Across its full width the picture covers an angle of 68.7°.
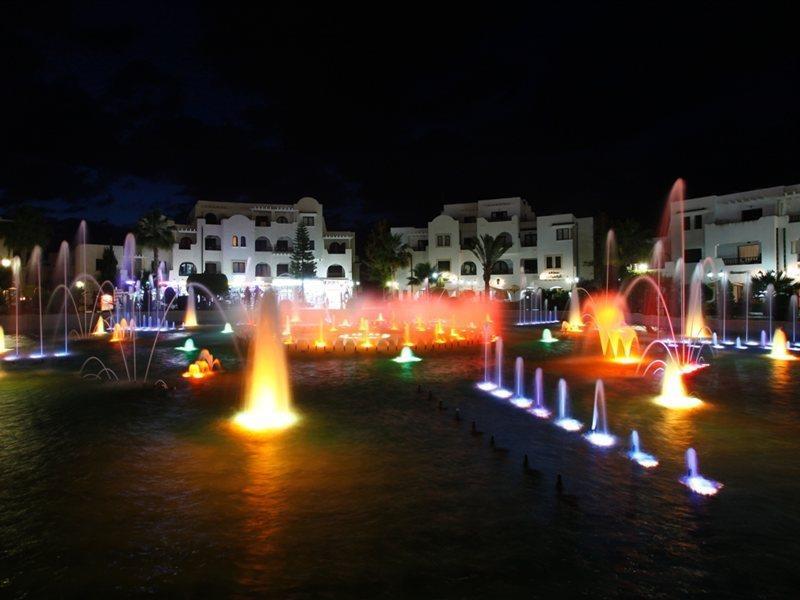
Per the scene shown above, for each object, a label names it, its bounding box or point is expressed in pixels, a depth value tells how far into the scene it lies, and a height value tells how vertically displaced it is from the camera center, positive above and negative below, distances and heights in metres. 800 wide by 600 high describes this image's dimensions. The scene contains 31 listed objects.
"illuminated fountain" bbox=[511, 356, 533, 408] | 12.62 -2.07
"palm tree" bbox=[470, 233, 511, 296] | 59.19 +5.42
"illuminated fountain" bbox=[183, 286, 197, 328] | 39.34 -0.74
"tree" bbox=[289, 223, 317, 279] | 60.97 +4.92
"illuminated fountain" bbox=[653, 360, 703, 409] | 12.61 -2.00
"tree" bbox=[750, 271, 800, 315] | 30.91 +0.79
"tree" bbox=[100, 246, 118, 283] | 58.72 +4.11
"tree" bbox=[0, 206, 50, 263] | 55.56 +7.45
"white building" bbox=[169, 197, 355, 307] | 60.62 +6.42
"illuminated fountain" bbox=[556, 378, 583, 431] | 10.55 -2.19
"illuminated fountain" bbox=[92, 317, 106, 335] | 33.03 -1.08
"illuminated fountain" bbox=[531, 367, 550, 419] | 11.66 -2.12
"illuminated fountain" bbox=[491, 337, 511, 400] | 13.62 -2.00
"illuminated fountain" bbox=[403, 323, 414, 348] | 24.17 -1.54
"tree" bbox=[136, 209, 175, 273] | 55.16 +7.21
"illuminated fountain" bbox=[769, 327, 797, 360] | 20.45 -1.65
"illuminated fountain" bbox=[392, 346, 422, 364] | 19.58 -1.77
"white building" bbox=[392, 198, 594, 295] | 59.97 +6.38
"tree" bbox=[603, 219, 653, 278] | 55.00 +5.24
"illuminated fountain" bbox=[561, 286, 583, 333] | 32.97 -1.02
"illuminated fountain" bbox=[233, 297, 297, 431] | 11.06 -1.75
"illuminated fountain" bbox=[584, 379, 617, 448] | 9.50 -2.23
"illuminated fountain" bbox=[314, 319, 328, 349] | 24.50 -1.56
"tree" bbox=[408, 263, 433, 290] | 64.94 +3.51
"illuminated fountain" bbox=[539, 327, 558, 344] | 26.56 -1.61
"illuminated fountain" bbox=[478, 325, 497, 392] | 14.48 -2.02
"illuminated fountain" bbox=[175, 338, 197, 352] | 23.59 -1.62
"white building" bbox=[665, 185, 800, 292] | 45.56 +5.79
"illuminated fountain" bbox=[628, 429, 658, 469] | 8.40 -2.29
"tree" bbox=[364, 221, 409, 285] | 64.31 +5.73
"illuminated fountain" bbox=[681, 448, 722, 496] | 7.30 -2.33
